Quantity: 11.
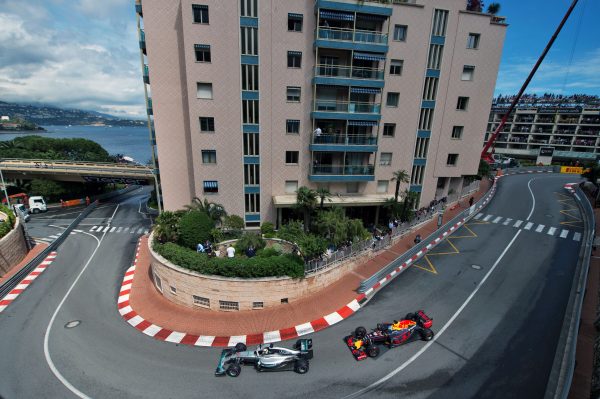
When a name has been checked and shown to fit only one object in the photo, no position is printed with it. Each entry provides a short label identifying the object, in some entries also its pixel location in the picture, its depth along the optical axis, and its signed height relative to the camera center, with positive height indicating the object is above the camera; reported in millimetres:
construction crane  34969 +10770
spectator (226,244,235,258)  19781 -8580
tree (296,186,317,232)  25266 -6053
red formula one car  14023 -10381
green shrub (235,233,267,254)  20939 -8353
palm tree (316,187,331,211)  24762 -5389
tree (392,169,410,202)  26541 -4048
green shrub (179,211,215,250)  21156 -7579
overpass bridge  43938 -6990
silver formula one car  13258 -10958
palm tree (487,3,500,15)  31906 +14994
